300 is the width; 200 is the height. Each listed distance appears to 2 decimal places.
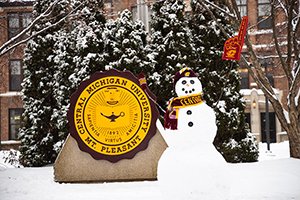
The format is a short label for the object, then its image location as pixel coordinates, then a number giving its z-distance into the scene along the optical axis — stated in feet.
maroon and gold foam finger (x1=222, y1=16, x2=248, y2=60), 26.86
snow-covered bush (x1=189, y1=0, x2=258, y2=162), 39.06
